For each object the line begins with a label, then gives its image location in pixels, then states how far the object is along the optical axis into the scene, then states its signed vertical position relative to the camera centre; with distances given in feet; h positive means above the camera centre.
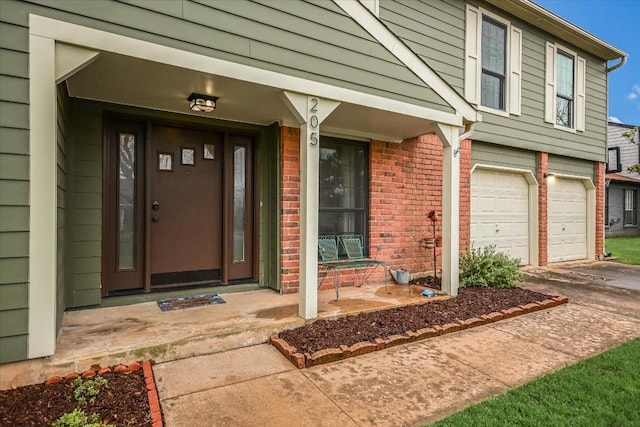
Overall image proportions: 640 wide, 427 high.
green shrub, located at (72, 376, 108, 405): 7.28 -3.67
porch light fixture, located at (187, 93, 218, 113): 11.66 +3.56
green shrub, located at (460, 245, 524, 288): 17.03 -2.68
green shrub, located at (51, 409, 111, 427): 6.40 -3.72
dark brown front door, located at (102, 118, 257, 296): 12.85 +0.21
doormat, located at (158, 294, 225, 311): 12.37 -3.15
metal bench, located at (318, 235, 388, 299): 14.73 -1.87
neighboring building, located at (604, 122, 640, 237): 53.83 +3.84
